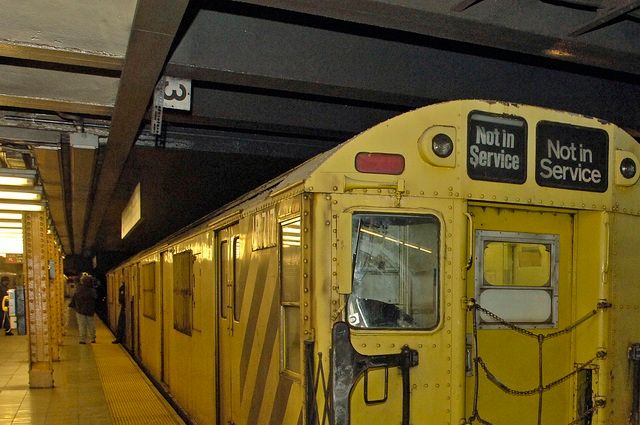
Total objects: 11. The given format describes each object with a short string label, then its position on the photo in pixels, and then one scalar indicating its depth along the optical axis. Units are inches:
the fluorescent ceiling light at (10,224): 585.4
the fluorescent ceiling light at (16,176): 328.8
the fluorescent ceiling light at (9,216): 494.2
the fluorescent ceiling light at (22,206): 405.9
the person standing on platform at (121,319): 700.3
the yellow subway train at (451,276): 135.3
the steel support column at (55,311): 507.0
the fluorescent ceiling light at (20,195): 367.0
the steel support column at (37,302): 411.8
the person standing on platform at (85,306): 665.6
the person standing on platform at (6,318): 789.5
